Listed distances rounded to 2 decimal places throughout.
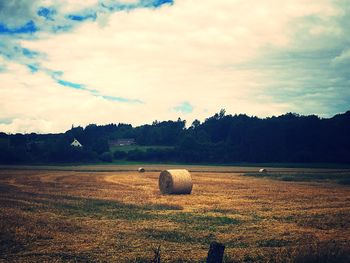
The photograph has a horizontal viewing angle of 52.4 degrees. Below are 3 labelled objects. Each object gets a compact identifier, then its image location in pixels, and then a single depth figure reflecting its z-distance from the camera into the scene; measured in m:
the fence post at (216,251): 7.22
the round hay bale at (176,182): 26.00
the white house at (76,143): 118.36
